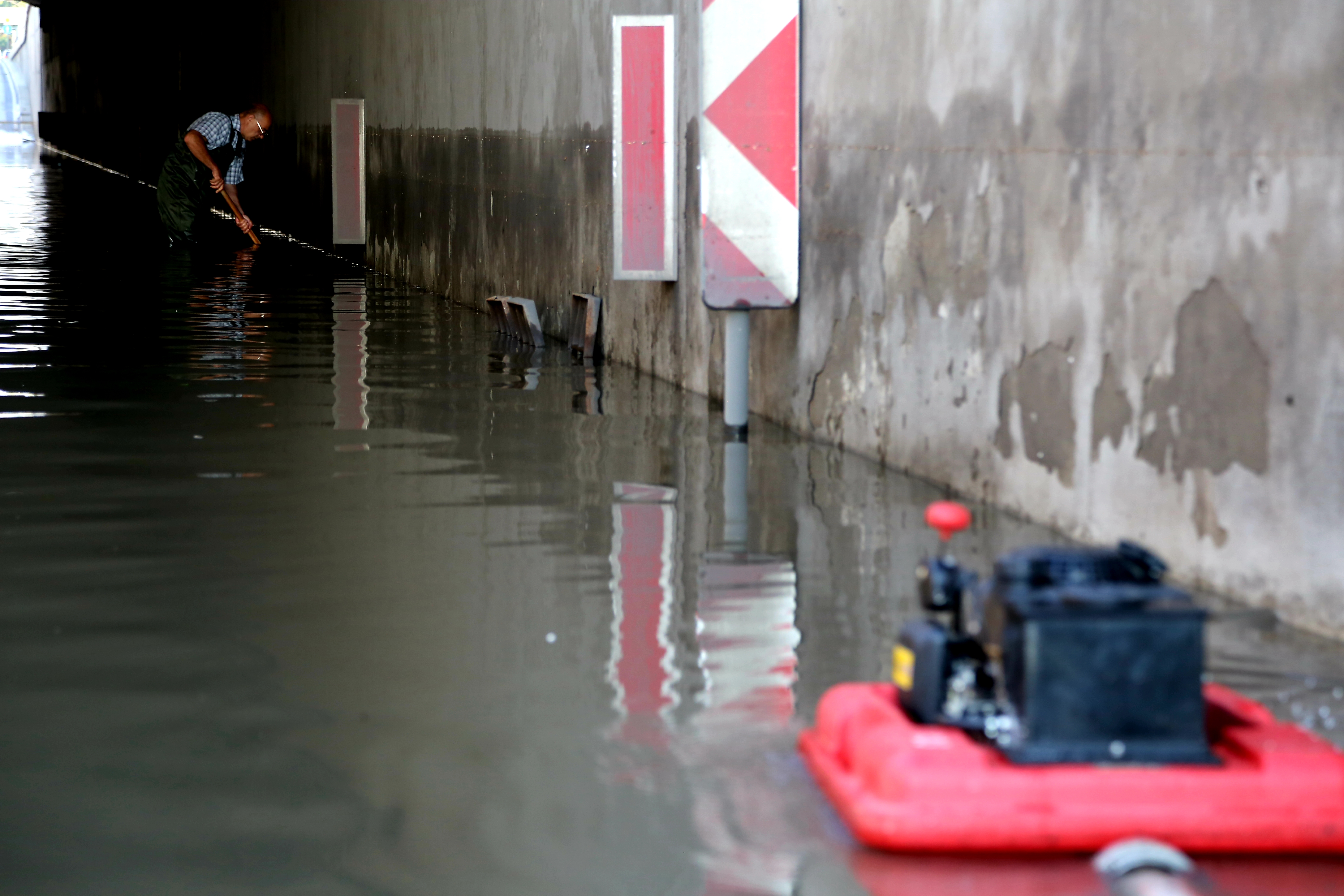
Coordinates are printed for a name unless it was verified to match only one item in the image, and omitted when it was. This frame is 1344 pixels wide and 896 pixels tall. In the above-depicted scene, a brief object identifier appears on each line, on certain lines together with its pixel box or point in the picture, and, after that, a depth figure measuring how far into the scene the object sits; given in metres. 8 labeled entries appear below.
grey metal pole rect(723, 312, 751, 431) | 12.86
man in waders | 33.41
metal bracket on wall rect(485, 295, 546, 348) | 19.81
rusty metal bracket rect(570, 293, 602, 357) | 18.52
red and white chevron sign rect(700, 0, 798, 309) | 12.48
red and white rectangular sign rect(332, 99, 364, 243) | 33.59
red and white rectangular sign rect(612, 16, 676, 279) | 15.51
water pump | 5.13
